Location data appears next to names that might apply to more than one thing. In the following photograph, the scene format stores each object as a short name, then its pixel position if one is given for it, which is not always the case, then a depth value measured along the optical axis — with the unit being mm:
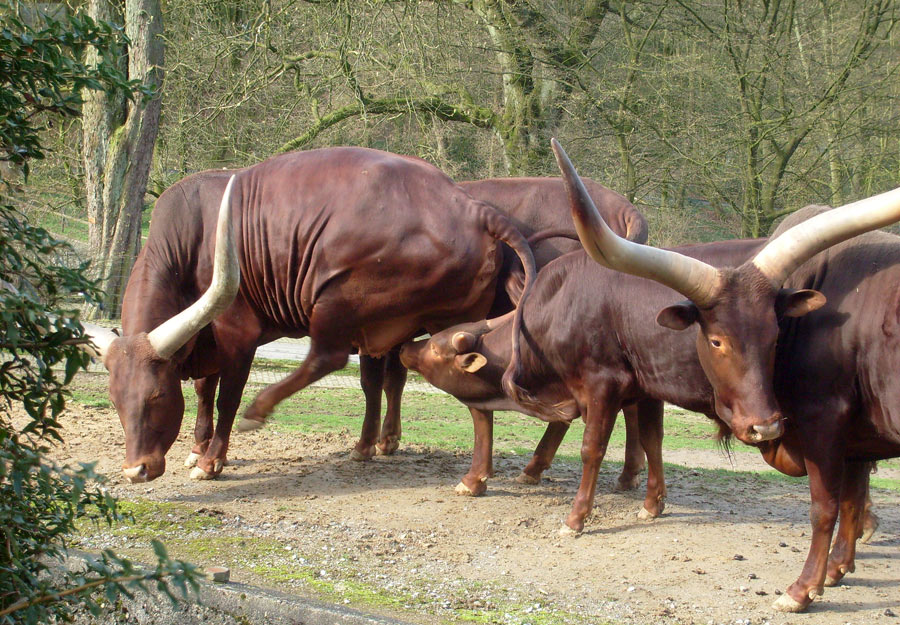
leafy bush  2340
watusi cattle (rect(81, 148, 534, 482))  6391
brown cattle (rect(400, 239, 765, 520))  5539
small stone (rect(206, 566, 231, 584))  4137
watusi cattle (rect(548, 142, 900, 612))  4504
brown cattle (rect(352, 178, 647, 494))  6793
